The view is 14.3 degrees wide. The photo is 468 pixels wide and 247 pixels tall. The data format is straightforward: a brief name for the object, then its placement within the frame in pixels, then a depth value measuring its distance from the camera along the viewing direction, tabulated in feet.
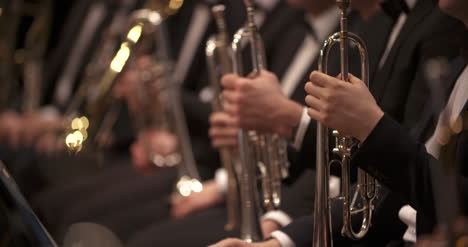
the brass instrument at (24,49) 18.64
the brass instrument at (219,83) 11.52
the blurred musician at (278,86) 11.33
